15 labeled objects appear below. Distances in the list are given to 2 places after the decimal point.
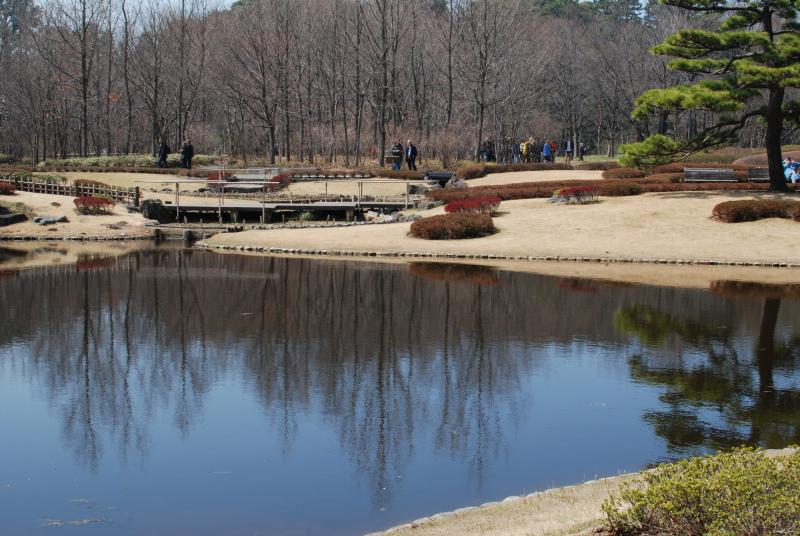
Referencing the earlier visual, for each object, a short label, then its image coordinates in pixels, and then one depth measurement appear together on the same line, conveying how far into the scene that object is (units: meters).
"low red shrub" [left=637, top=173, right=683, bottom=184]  41.06
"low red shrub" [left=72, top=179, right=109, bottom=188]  44.72
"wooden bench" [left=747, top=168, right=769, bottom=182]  39.66
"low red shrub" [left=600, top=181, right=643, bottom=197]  38.38
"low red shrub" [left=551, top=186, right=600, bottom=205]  38.19
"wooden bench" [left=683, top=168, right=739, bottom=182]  40.31
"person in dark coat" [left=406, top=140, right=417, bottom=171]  53.14
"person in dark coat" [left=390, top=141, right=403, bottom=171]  54.50
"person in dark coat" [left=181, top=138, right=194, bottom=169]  55.65
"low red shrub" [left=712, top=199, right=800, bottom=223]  33.25
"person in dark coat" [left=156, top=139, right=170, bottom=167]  56.38
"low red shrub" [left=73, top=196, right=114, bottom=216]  41.69
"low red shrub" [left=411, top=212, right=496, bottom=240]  34.53
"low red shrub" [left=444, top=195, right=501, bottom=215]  36.97
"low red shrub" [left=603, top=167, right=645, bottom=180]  46.06
